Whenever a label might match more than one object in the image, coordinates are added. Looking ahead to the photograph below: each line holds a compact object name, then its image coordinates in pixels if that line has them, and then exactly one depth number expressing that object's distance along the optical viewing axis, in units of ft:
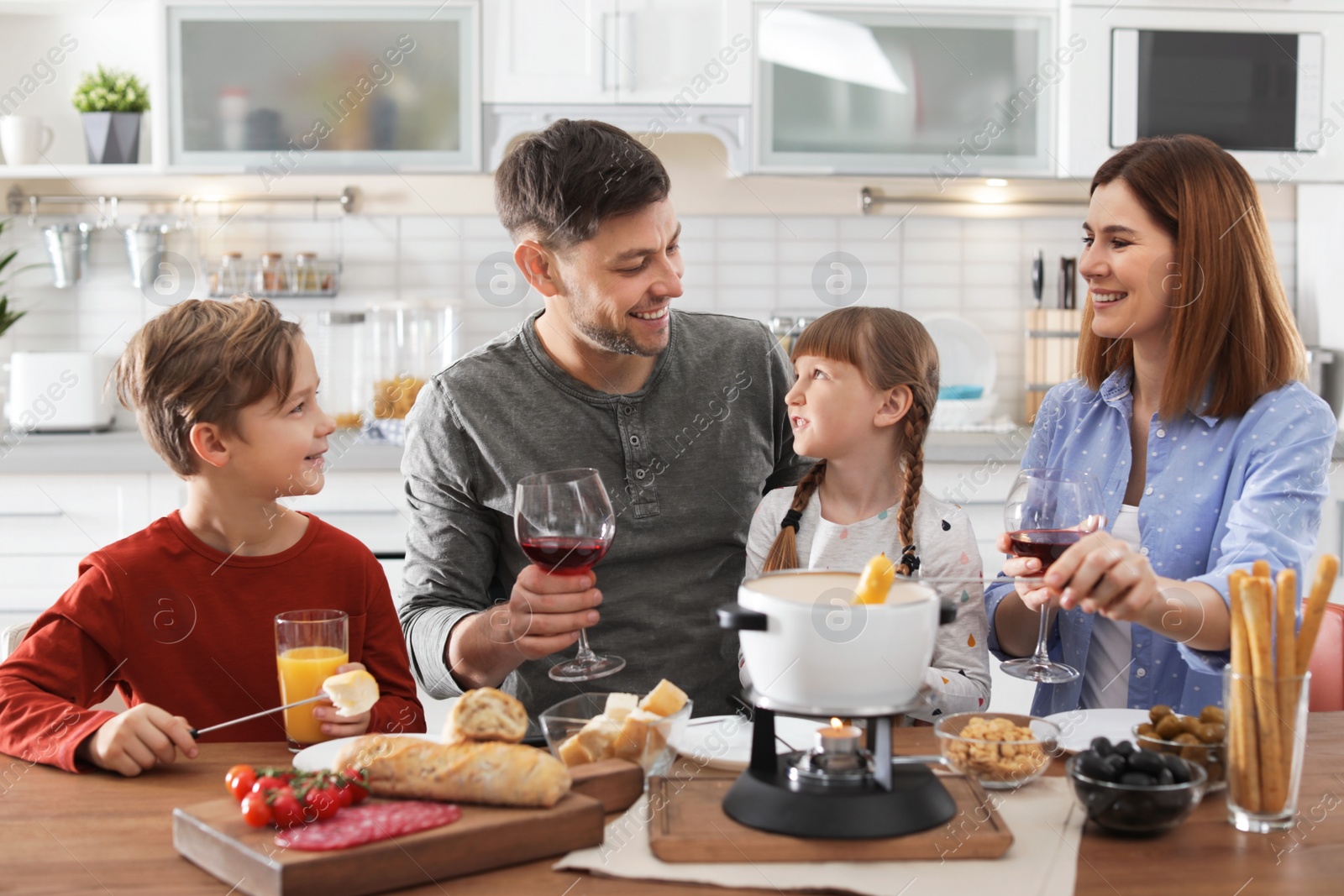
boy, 5.04
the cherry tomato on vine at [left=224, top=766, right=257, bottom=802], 3.50
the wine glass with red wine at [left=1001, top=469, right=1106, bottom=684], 4.45
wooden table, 3.20
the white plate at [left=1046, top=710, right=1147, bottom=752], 4.17
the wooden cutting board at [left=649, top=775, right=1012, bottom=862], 3.33
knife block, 12.14
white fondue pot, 3.38
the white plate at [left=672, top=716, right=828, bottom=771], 3.99
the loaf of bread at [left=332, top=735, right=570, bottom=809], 3.43
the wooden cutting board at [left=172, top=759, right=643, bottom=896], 3.10
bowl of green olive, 3.73
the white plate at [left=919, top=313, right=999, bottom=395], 12.50
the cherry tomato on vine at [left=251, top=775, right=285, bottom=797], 3.35
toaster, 11.40
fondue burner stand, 3.41
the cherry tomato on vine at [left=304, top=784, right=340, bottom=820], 3.32
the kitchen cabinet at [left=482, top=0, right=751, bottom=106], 10.92
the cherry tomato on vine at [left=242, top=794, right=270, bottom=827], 3.27
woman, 5.29
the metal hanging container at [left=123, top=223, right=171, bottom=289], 11.98
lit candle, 3.58
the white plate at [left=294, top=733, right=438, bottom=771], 3.93
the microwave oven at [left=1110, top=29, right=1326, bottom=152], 11.07
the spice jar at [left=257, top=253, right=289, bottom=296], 12.04
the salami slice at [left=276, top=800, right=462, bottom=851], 3.18
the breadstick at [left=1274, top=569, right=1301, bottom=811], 3.49
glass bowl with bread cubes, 3.81
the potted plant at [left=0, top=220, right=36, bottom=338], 11.16
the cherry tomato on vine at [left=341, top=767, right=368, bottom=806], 3.46
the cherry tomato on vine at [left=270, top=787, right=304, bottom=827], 3.27
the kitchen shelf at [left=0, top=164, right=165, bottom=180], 11.23
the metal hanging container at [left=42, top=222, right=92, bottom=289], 11.92
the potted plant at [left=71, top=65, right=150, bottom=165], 11.25
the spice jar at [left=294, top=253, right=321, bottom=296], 12.09
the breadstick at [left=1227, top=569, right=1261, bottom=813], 3.50
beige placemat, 3.19
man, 5.76
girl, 5.72
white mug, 11.35
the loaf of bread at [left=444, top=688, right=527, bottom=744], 3.66
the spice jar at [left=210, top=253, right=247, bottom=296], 12.04
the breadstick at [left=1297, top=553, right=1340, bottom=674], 3.49
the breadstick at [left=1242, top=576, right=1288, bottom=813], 3.48
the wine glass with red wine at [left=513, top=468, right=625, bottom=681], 4.27
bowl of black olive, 3.39
